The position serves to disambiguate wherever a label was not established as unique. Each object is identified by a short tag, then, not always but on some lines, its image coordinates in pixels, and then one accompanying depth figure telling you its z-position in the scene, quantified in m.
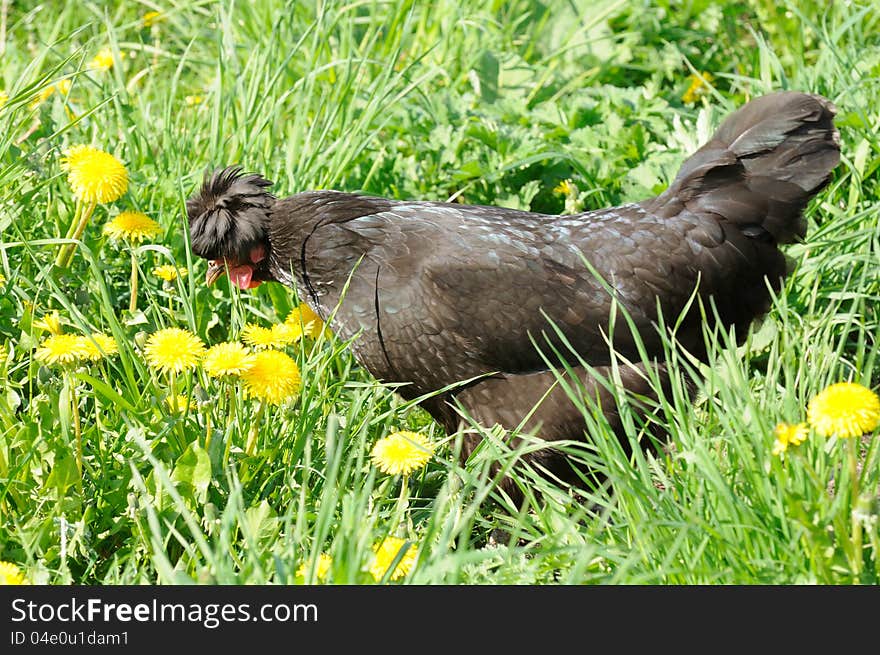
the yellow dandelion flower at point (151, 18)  10.71
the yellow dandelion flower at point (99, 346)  5.35
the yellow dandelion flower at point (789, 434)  4.31
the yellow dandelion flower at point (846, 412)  4.04
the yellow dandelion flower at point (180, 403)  5.62
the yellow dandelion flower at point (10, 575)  4.59
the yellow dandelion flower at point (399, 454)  5.18
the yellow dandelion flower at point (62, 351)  5.29
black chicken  6.39
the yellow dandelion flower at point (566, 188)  8.16
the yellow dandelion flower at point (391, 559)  4.62
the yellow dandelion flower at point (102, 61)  9.29
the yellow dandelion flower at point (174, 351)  5.37
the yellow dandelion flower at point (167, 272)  6.54
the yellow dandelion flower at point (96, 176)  6.02
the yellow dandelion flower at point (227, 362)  5.23
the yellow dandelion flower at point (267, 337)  6.13
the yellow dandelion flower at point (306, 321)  6.62
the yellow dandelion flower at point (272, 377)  5.39
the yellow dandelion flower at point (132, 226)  6.51
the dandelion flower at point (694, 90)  10.29
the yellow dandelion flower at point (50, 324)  5.70
